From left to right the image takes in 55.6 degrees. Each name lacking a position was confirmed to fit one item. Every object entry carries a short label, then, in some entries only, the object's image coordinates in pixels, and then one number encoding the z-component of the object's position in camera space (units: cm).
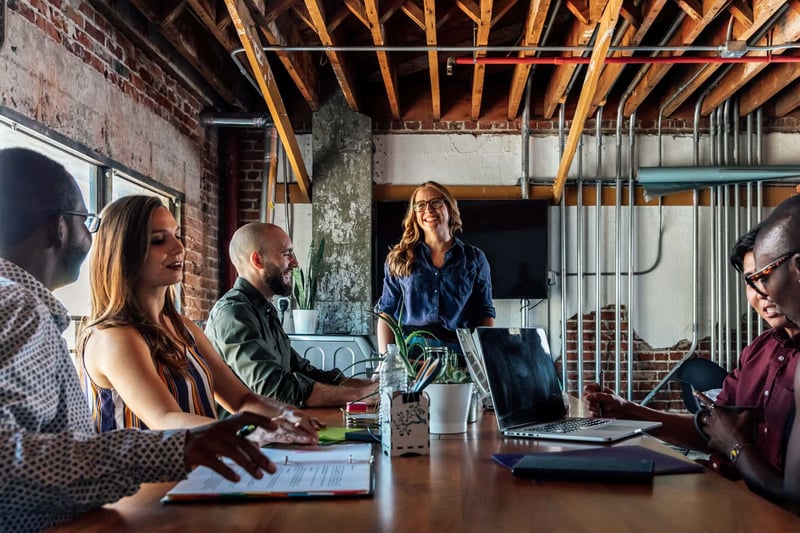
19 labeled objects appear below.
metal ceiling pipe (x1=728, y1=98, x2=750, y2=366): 570
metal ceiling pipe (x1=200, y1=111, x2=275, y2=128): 544
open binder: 114
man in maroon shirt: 162
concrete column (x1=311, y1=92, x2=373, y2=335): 562
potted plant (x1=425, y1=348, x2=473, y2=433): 176
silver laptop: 180
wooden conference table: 101
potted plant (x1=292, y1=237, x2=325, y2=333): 529
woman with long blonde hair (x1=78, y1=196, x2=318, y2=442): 174
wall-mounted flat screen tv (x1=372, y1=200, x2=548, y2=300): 568
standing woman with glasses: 356
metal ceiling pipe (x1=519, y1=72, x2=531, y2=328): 582
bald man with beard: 251
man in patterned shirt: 102
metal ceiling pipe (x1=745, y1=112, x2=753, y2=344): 568
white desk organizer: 149
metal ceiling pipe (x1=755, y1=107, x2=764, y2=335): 574
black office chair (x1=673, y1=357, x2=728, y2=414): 438
